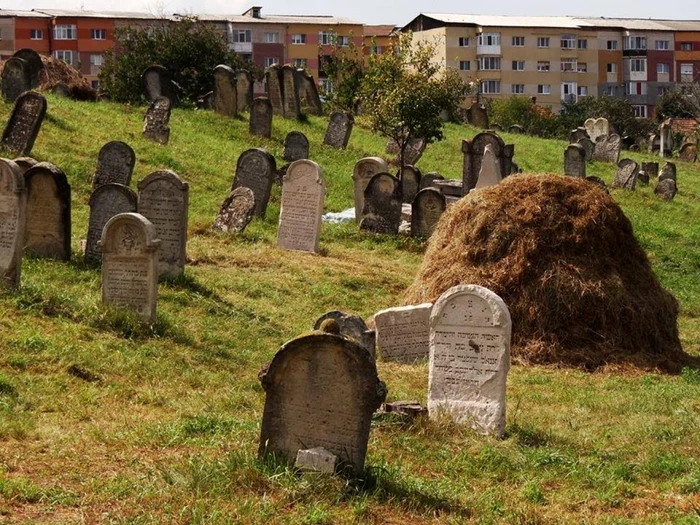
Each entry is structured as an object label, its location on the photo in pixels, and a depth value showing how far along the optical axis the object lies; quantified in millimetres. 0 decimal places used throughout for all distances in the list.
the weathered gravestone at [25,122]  24062
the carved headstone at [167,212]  17094
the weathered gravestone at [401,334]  15000
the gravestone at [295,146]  29625
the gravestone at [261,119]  32000
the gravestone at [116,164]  22797
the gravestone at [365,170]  25375
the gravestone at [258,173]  23609
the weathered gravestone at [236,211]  21719
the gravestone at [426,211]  23766
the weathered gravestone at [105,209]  17094
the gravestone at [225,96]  33875
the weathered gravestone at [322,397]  8789
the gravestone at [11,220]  14312
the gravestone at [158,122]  28422
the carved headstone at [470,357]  11398
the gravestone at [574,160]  34906
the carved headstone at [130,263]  14414
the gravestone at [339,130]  33562
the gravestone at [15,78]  30000
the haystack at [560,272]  15555
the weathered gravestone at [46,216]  16703
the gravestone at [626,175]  35000
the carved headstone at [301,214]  21406
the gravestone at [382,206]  24172
